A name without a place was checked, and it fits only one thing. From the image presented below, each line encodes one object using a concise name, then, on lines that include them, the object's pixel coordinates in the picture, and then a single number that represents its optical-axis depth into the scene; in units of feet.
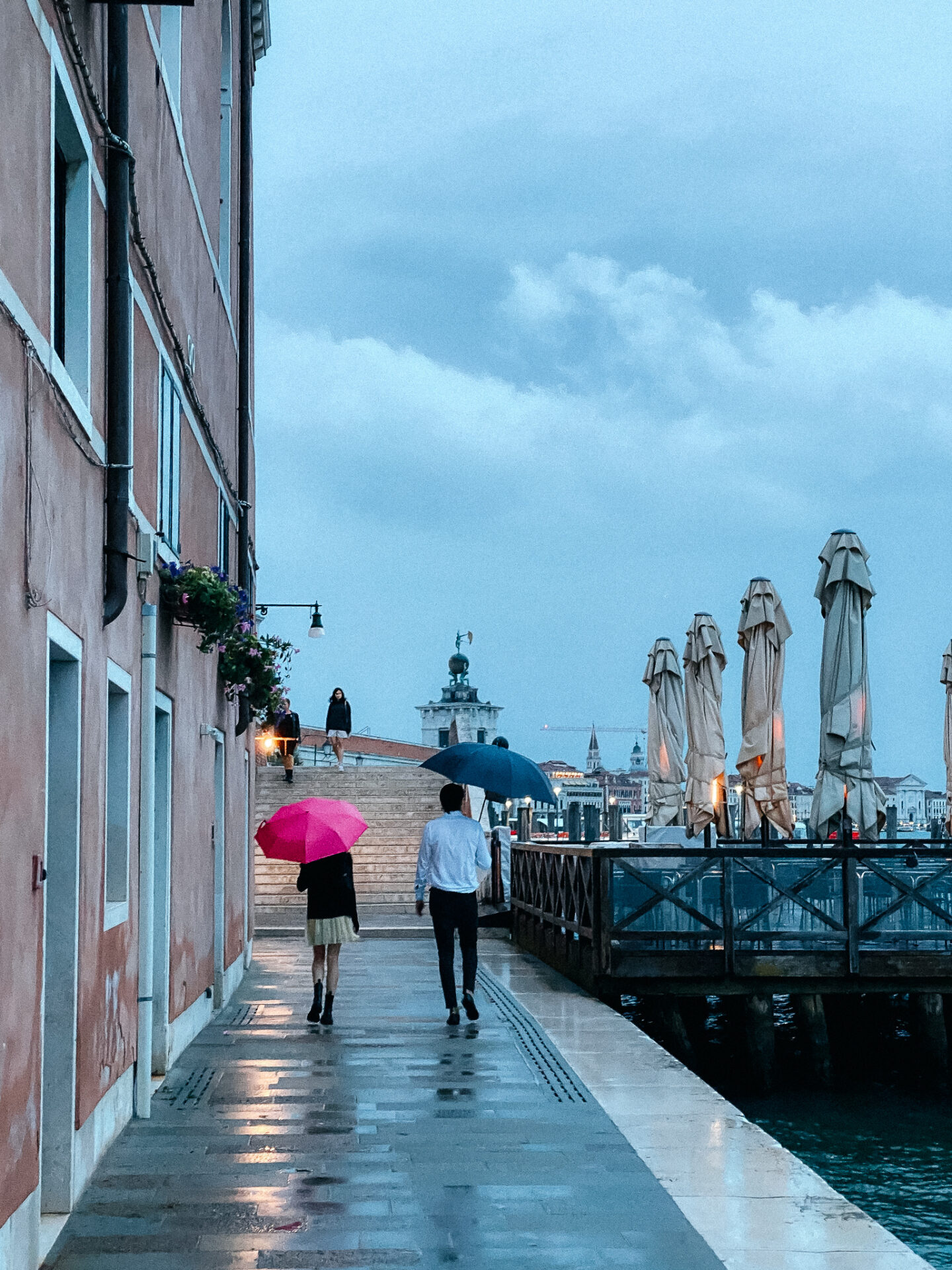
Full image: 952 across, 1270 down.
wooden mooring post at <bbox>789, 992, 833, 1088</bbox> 42.86
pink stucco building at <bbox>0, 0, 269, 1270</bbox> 17.66
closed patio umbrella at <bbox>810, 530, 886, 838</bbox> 49.67
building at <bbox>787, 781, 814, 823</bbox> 387.75
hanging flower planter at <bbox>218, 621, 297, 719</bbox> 41.75
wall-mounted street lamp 98.99
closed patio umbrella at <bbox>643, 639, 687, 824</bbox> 73.97
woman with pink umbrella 38.11
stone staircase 78.95
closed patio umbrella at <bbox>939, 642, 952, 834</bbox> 65.46
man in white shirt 38.96
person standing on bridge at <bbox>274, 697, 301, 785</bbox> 98.22
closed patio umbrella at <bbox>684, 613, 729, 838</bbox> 62.39
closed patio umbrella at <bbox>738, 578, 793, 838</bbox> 57.31
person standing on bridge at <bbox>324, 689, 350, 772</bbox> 107.76
